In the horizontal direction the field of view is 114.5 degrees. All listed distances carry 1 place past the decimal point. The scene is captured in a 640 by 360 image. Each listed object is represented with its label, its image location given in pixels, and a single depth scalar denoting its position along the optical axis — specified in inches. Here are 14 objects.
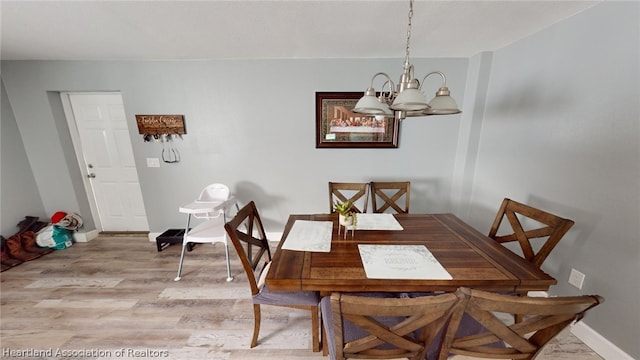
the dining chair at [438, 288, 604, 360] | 26.4
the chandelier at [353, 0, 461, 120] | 38.4
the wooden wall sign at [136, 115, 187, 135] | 93.7
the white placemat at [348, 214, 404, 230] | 60.3
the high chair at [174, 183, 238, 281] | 77.9
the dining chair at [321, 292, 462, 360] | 26.3
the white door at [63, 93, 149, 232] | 100.0
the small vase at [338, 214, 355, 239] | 54.3
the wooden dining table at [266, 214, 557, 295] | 38.5
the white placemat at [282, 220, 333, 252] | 49.6
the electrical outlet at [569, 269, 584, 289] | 55.8
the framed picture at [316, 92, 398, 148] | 92.3
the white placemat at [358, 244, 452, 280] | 39.7
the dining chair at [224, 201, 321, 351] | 47.3
